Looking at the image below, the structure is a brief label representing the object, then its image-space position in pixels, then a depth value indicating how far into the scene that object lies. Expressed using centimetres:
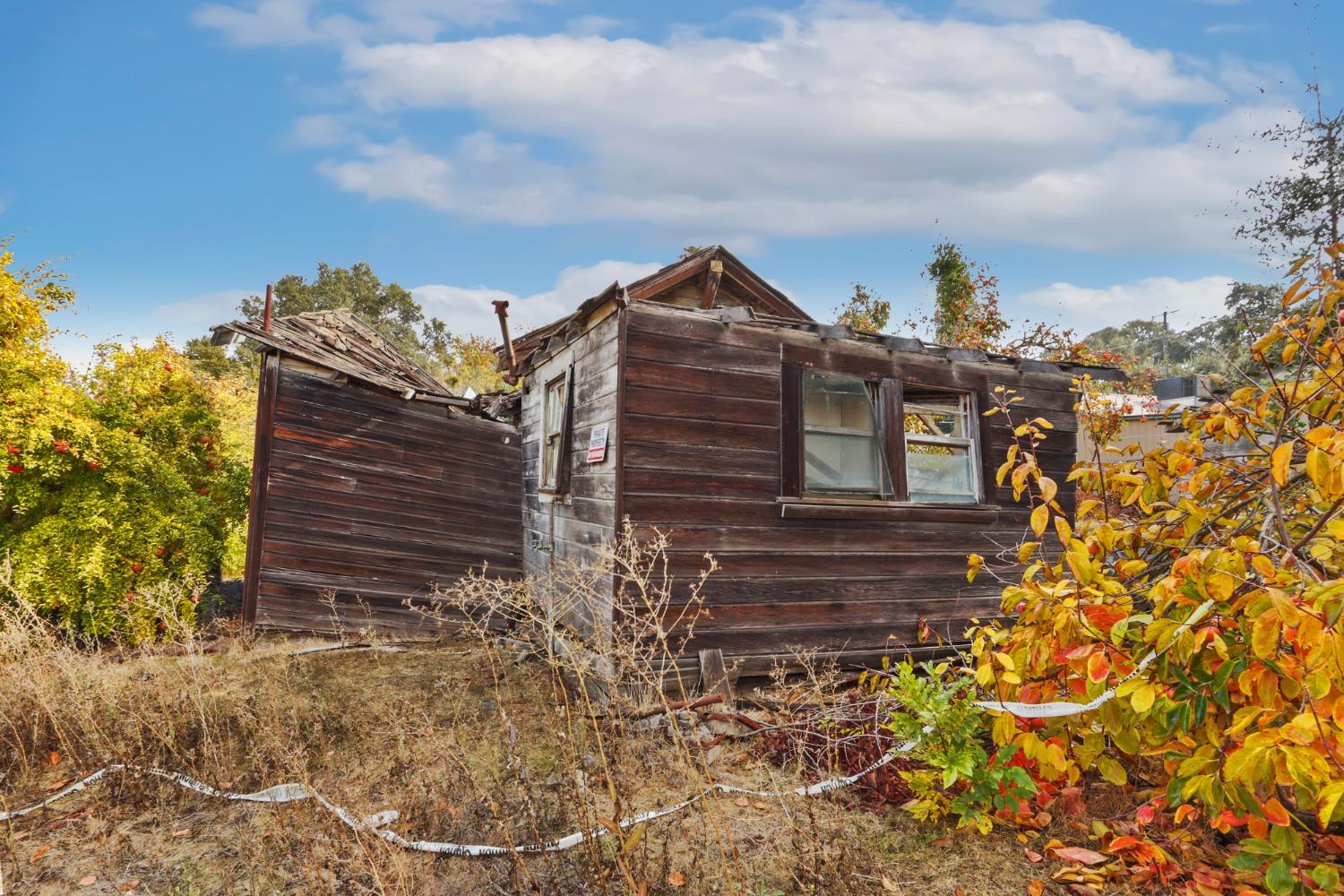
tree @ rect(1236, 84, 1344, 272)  1914
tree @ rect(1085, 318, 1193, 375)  5922
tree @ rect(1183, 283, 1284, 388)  2725
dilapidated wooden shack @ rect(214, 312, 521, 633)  761
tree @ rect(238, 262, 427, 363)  3600
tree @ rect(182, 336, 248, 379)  3092
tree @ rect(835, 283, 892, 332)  2242
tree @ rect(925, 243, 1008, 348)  2055
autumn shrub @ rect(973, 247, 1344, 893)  197
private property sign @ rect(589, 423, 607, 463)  588
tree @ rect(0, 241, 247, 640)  725
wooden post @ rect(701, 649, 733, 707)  554
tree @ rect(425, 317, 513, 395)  3475
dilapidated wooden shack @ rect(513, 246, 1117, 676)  566
